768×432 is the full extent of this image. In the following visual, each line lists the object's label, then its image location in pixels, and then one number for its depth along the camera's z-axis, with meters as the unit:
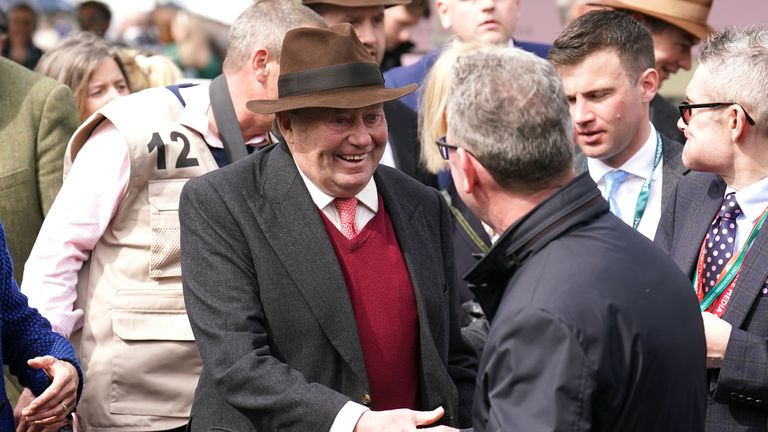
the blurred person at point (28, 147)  9.23
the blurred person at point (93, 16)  19.28
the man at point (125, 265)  7.95
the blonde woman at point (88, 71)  11.81
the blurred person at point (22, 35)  20.41
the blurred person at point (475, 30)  11.79
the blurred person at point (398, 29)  15.38
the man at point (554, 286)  5.01
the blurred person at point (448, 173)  9.48
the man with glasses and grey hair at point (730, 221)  6.82
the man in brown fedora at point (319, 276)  6.52
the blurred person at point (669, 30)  11.05
